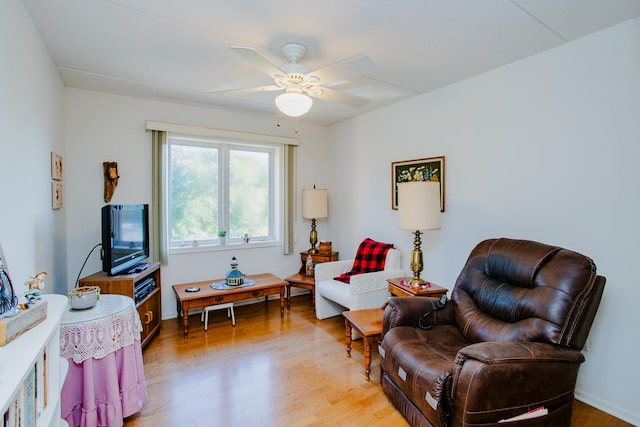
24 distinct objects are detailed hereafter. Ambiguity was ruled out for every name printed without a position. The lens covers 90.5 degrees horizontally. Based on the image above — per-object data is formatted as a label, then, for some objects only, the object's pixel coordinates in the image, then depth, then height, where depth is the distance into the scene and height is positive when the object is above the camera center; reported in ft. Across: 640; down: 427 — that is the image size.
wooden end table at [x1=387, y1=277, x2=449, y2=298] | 9.02 -2.37
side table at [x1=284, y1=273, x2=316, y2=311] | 12.71 -2.94
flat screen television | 8.57 -0.77
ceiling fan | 6.24 +2.90
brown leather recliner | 5.14 -2.55
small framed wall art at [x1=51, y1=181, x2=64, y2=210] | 8.46 +0.50
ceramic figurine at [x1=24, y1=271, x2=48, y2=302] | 4.26 -1.05
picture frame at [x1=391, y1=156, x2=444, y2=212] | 10.34 +1.31
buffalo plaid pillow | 12.00 -1.88
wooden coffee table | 10.51 -2.89
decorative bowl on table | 6.37 -1.75
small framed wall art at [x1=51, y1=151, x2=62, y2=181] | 8.43 +1.28
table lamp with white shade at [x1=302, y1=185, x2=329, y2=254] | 14.03 +0.26
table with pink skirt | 5.74 -2.94
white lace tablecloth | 5.70 -2.23
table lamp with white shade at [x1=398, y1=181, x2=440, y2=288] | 8.81 +0.10
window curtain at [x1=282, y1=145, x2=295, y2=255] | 14.38 +0.56
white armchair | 10.42 -2.73
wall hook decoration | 10.71 +1.18
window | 12.42 +0.82
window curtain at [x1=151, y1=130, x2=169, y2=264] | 11.51 +0.61
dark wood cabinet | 8.59 -2.20
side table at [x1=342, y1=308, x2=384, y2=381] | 8.02 -3.07
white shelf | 2.74 -1.44
